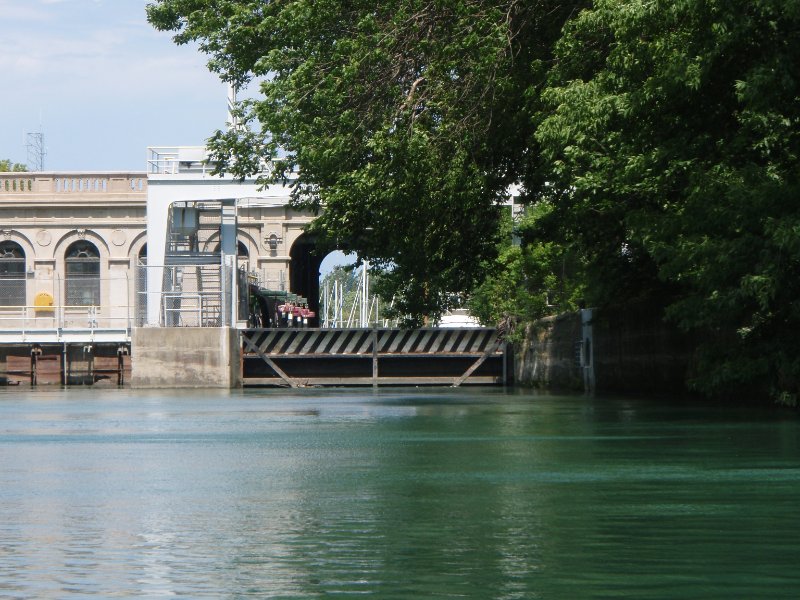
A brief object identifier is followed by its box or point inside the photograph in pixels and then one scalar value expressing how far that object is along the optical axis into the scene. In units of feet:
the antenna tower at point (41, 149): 305.53
